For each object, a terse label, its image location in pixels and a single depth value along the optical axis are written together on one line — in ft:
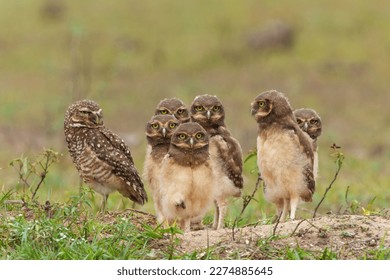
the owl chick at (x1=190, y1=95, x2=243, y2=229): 48.83
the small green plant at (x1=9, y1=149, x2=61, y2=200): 45.83
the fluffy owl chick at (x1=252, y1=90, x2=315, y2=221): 47.37
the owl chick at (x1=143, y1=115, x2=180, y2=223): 47.80
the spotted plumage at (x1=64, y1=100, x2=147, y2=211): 51.80
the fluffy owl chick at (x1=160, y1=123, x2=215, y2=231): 44.83
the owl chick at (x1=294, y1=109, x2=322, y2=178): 50.44
